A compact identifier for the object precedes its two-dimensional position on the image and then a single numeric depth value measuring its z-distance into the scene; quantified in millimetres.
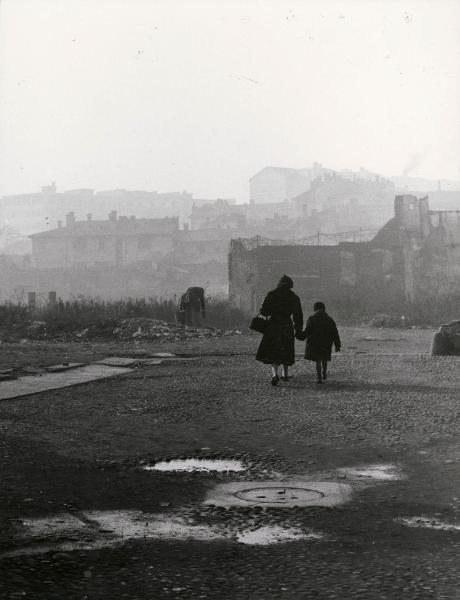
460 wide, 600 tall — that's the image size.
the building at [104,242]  80312
